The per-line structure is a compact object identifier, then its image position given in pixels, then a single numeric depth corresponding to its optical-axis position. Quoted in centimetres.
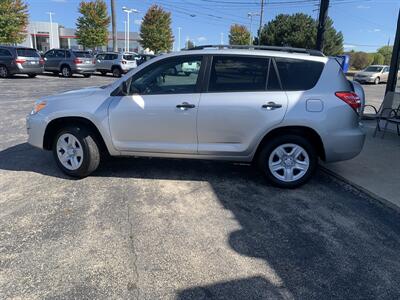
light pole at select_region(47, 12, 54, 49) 7488
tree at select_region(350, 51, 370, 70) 5341
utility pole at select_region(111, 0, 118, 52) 3053
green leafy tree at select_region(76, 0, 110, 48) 4572
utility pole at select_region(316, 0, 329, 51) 892
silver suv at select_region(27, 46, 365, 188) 470
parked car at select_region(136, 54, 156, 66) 2530
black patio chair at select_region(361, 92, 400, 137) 842
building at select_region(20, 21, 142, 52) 7384
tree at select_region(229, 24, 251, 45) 7038
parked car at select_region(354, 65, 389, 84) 3083
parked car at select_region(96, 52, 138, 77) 2656
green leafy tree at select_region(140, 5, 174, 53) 4938
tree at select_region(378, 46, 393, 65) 5546
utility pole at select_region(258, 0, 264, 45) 5028
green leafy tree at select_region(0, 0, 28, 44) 3406
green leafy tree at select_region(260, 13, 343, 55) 4591
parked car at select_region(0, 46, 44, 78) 2002
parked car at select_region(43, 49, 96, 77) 2369
